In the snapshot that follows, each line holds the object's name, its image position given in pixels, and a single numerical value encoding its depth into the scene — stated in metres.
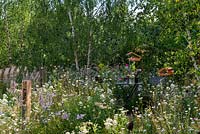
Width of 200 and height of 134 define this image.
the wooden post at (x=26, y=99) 7.22
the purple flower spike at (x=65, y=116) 6.53
